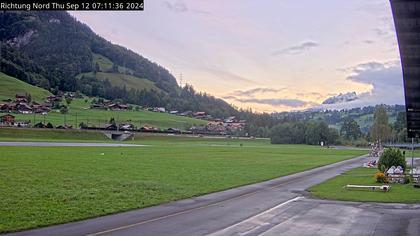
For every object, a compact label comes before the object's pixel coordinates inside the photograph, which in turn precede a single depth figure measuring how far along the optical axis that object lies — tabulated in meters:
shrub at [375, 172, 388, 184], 33.53
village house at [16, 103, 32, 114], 163.41
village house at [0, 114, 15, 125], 126.47
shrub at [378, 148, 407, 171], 40.41
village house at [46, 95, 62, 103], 195.50
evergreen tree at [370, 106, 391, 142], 146.50
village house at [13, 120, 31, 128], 119.84
